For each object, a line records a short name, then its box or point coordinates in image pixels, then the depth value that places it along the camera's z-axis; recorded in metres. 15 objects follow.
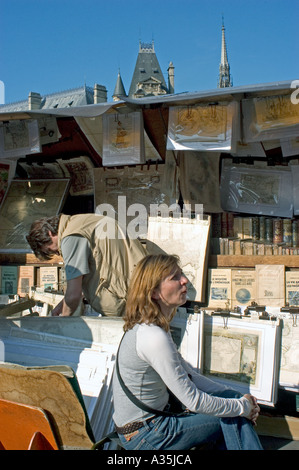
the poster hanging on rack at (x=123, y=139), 3.83
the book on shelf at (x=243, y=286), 3.75
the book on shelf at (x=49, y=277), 4.25
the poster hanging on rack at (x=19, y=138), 4.05
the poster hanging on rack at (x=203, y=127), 3.46
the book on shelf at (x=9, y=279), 4.32
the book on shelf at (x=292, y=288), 3.62
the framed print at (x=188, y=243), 3.72
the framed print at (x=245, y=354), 2.76
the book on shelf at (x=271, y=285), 3.63
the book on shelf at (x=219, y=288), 3.75
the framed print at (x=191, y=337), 2.85
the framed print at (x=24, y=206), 4.50
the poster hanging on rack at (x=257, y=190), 4.10
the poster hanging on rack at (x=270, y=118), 3.30
